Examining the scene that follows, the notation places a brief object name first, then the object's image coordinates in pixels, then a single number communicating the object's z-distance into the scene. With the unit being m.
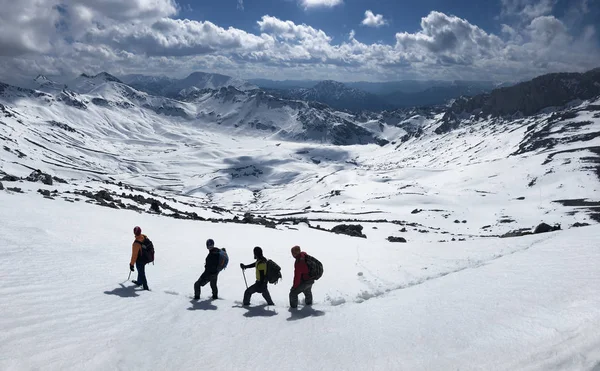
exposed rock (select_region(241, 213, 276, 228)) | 42.64
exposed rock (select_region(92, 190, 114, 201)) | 39.45
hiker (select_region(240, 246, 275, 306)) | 12.62
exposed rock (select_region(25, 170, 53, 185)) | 46.47
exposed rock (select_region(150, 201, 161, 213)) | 42.35
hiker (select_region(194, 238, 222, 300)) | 13.12
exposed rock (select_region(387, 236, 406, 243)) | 38.71
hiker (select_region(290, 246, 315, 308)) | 12.17
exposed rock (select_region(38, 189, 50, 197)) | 33.40
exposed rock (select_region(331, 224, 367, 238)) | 44.74
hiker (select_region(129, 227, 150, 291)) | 13.92
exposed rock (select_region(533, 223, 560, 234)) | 37.12
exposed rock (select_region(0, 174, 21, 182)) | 37.70
